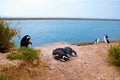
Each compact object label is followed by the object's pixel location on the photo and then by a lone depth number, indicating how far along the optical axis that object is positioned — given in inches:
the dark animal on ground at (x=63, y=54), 147.5
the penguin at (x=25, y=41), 169.3
